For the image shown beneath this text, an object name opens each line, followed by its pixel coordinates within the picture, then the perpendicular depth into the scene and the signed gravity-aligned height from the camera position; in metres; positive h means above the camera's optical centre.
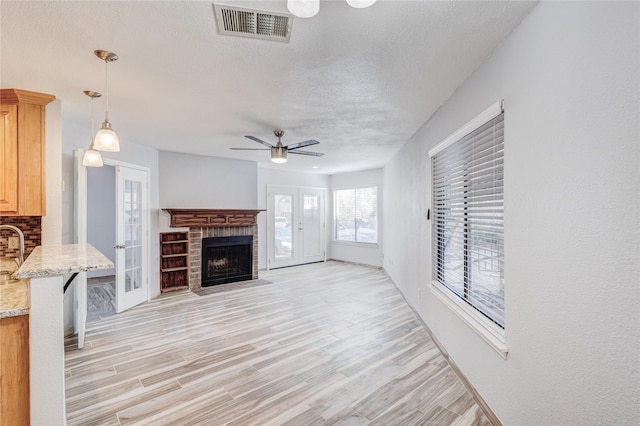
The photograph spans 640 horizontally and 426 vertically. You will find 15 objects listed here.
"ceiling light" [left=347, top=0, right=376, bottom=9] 1.35 +0.91
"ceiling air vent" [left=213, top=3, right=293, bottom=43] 1.67 +1.07
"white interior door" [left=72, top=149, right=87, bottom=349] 3.42 -0.13
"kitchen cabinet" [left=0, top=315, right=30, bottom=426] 1.43 -0.75
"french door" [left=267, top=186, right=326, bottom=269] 7.60 -0.38
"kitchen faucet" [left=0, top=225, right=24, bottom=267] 2.60 -0.33
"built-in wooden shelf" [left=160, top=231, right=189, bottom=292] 5.46 -0.90
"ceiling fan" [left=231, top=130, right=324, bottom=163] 3.99 +0.79
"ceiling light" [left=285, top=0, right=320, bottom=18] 1.38 +0.93
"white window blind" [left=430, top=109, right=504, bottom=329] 2.14 -0.05
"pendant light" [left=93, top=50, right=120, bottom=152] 2.21 +0.52
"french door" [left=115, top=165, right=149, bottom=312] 4.42 -0.40
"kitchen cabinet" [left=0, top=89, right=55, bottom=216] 2.76 +0.54
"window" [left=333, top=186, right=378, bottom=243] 7.89 -0.08
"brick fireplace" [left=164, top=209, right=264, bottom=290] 5.62 -0.29
